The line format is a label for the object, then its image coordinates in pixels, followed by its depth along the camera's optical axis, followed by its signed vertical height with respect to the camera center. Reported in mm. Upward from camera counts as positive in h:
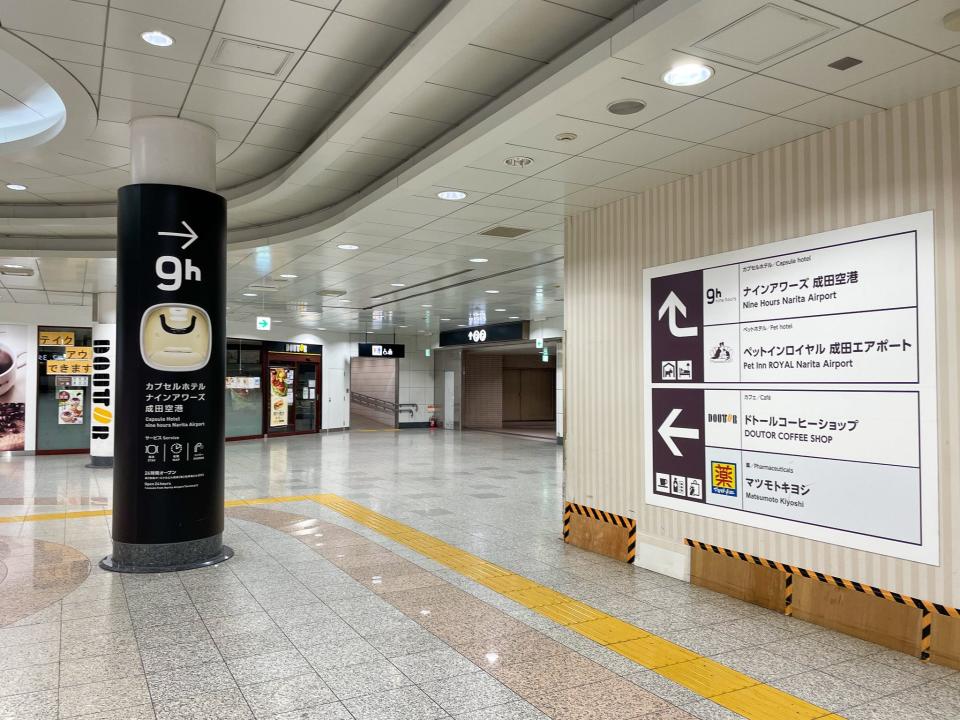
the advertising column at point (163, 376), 6434 +32
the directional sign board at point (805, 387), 4727 -77
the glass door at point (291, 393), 22641 -470
